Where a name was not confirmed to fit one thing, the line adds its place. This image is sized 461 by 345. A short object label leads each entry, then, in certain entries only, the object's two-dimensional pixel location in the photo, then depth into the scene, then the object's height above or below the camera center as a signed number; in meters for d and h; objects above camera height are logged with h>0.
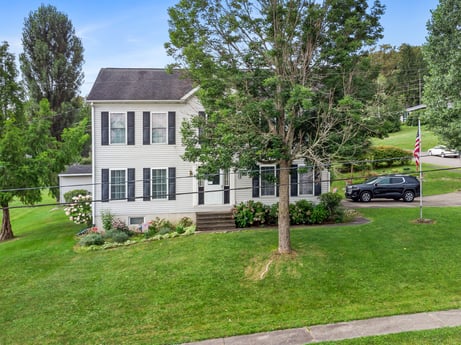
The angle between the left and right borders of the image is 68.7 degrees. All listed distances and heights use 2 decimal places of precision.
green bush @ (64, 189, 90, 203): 24.41 -1.14
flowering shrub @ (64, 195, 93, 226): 17.69 -1.83
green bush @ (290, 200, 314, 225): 15.33 -1.70
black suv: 20.28 -0.92
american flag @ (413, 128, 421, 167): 14.17 +1.11
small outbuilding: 27.39 -0.04
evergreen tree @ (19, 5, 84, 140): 35.12 +12.55
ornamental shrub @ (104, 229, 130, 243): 14.54 -2.54
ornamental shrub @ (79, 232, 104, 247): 14.16 -2.62
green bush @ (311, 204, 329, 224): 15.35 -1.84
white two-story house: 16.16 +0.66
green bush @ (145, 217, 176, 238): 15.17 -2.36
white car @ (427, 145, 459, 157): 34.19 +2.19
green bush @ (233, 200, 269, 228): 15.21 -1.75
